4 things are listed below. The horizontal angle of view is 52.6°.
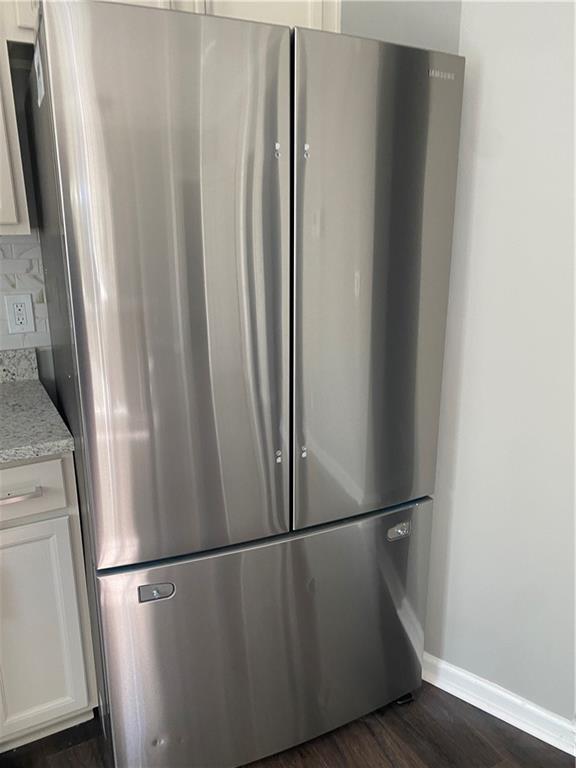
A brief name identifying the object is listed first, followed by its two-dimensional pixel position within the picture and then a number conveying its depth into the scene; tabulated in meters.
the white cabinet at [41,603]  1.37
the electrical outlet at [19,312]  1.74
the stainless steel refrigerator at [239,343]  1.09
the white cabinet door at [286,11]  1.54
